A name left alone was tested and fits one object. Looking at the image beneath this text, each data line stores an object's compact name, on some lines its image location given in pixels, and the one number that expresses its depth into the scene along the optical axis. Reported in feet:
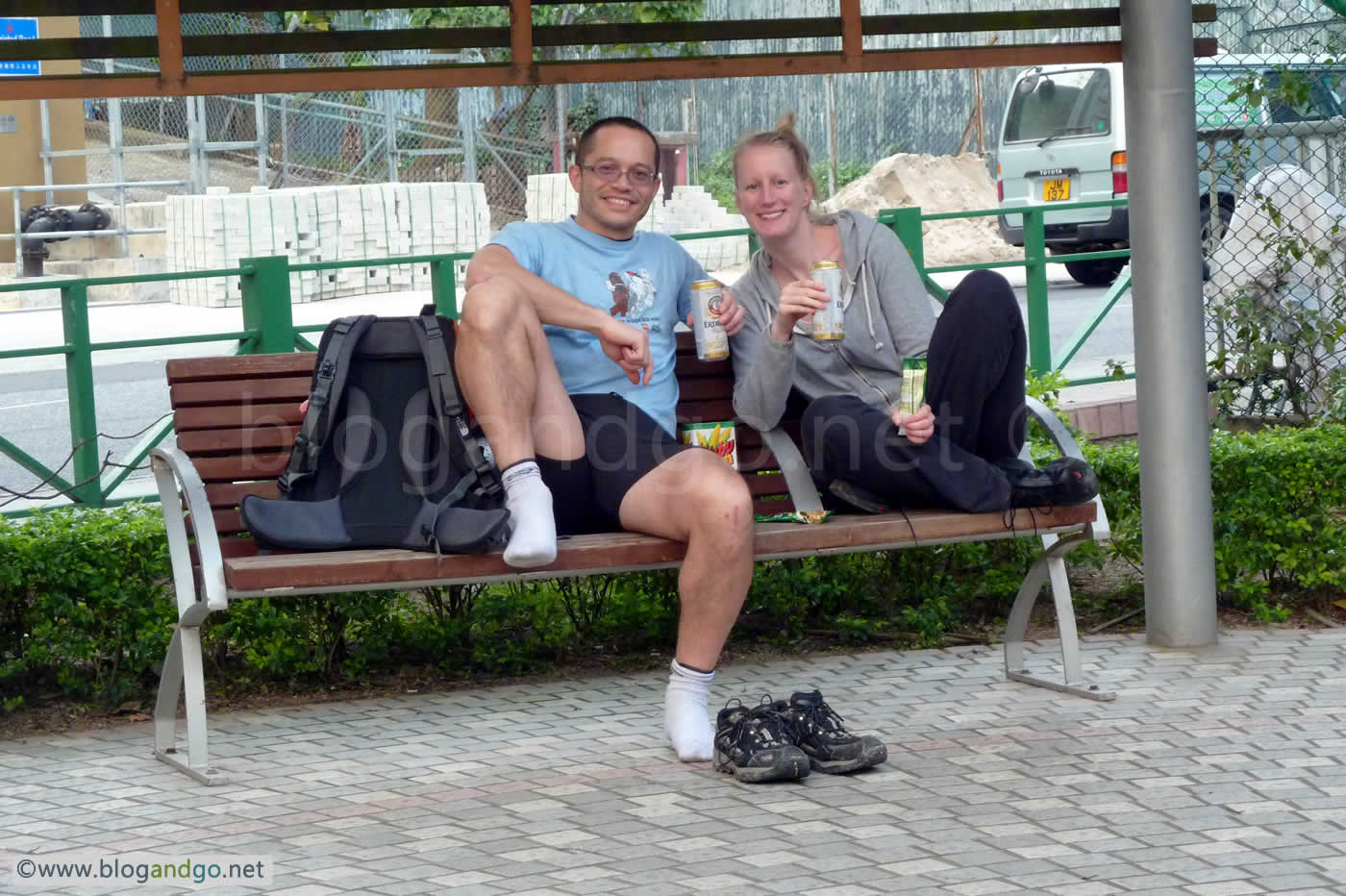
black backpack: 14.06
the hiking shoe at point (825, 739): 13.51
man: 13.92
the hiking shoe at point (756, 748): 13.24
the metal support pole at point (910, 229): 28.40
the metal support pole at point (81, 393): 22.41
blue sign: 66.88
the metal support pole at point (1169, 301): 16.53
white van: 58.13
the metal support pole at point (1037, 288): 30.17
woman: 14.62
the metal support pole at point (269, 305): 22.86
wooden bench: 13.41
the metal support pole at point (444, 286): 25.50
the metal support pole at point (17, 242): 66.69
